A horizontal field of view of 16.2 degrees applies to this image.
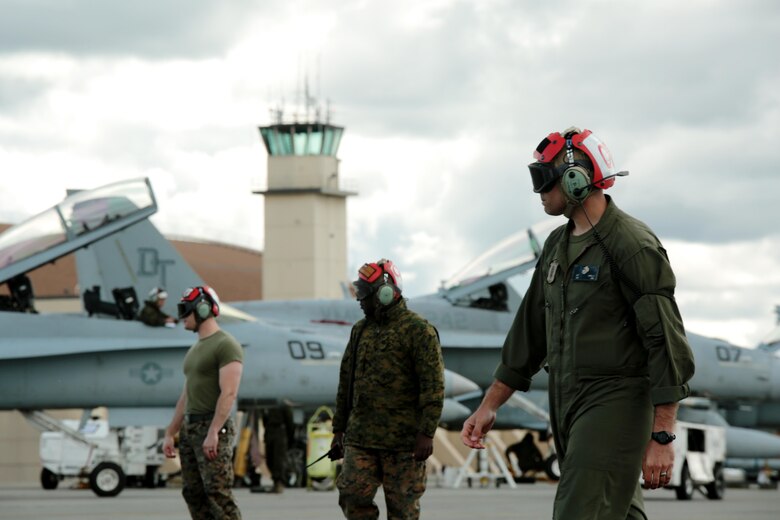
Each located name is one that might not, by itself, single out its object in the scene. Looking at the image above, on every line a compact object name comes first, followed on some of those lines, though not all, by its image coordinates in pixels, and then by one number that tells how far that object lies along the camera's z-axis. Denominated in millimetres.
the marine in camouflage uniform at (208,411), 16898
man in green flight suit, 9177
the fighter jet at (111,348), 36270
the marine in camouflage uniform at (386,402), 14351
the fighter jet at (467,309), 45177
